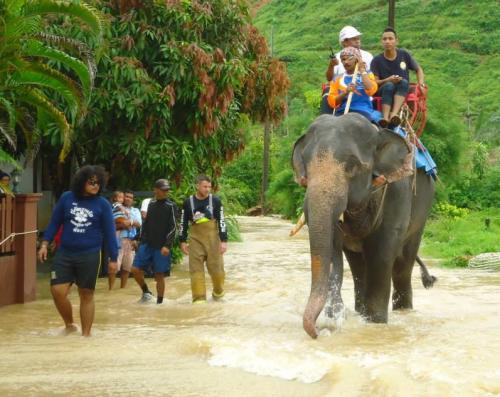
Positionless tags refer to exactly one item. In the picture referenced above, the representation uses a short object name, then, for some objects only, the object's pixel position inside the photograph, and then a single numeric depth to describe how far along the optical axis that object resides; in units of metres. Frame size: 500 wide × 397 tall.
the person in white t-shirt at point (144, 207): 12.58
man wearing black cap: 11.23
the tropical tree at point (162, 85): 13.60
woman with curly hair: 8.41
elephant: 7.32
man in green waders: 11.06
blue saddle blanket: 9.74
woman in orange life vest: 8.57
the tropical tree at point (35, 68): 10.49
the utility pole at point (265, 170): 48.16
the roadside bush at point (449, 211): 31.59
